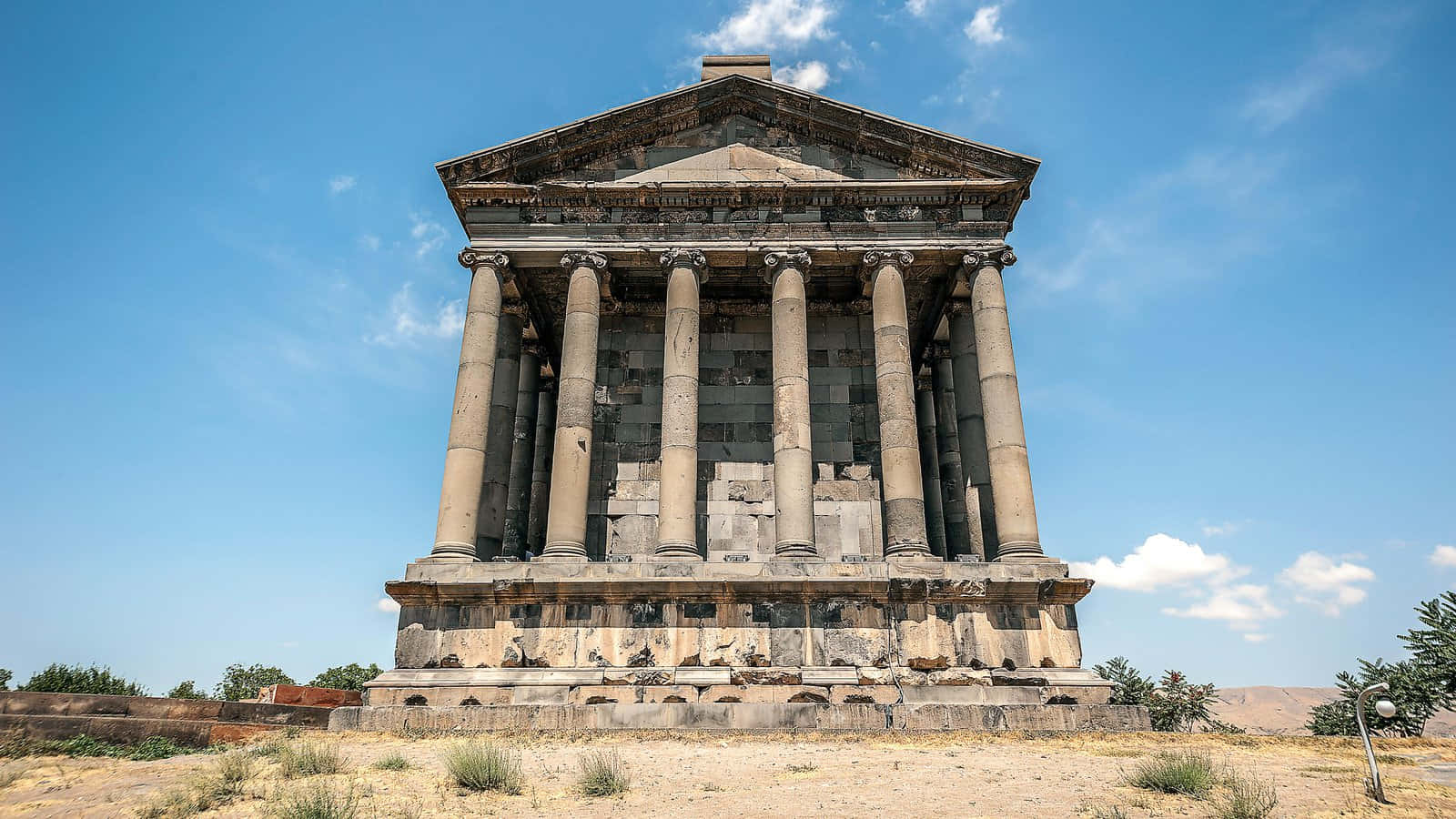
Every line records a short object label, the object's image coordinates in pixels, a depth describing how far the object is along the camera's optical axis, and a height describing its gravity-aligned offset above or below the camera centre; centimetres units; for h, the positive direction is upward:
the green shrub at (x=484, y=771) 919 -46
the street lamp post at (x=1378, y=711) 834 +7
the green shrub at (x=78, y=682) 2380 +110
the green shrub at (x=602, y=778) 904 -53
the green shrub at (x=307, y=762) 1001 -41
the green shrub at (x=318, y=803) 737 -67
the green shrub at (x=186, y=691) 3488 +127
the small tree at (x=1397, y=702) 2169 +61
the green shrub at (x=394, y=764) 1054 -45
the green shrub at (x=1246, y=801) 785 -67
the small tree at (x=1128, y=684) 2922 +135
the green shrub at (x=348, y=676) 4116 +220
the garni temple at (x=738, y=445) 1622 +638
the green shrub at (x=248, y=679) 4350 +222
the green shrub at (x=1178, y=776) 920 -51
